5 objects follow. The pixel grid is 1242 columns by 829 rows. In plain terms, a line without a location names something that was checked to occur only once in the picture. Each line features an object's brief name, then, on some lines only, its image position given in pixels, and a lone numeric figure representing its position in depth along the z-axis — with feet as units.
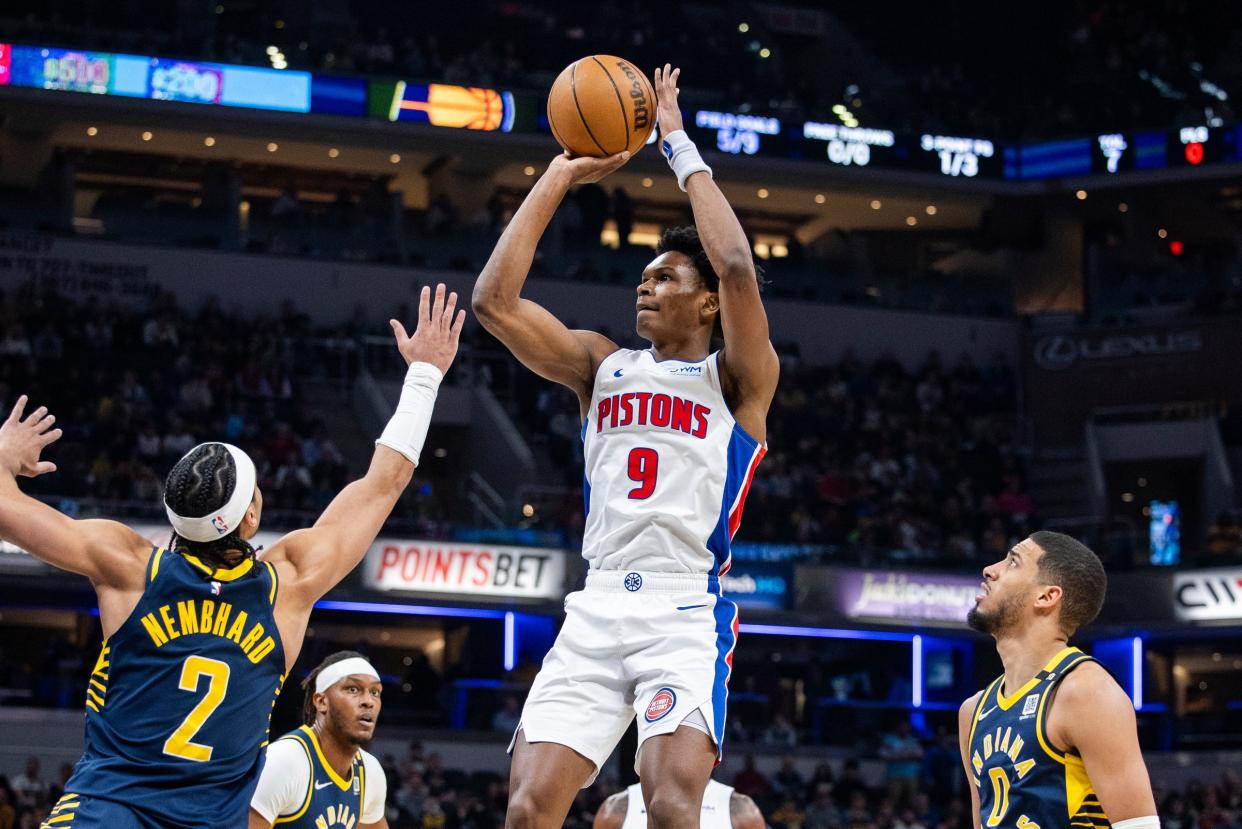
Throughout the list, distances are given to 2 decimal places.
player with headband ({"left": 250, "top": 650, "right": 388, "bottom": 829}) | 24.11
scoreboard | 97.09
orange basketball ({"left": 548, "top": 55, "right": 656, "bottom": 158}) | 20.72
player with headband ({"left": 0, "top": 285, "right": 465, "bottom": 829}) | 15.42
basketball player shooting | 18.94
